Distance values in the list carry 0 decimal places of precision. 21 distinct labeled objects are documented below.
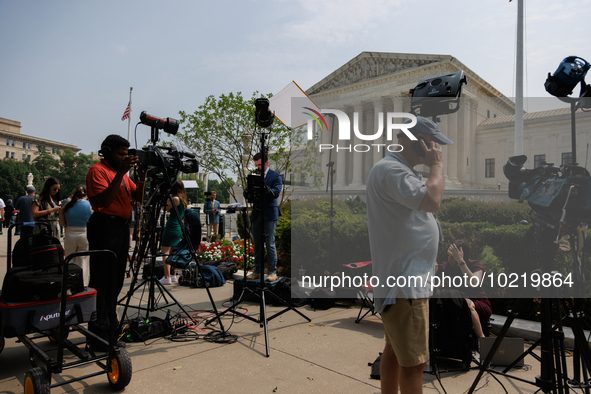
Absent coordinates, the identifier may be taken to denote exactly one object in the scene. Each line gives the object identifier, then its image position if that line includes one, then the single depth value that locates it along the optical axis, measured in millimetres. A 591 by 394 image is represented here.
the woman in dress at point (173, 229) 6746
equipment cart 2619
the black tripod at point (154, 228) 4203
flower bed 8969
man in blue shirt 1953
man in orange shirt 3549
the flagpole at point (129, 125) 22578
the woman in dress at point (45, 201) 7219
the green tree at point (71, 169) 73438
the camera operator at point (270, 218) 5821
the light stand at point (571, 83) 2711
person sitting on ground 3650
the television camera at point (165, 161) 3936
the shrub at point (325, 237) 5844
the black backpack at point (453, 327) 3486
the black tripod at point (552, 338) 2381
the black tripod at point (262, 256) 4289
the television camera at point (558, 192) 2588
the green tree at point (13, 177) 62938
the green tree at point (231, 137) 11992
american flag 21597
